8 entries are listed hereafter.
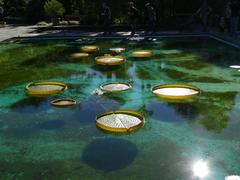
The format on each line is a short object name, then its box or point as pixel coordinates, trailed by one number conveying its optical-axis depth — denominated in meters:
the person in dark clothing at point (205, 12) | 10.75
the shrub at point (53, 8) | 13.60
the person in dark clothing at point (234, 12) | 9.01
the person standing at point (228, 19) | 9.44
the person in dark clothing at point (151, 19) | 10.76
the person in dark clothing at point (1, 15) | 15.25
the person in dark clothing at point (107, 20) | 10.79
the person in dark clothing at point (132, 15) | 10.86
